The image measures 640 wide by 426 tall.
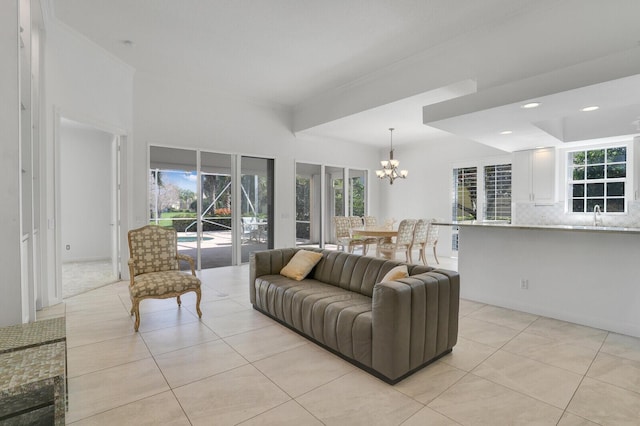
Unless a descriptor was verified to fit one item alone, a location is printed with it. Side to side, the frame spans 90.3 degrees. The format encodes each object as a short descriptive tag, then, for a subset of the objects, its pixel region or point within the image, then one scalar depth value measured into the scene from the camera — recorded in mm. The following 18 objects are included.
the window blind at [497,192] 6684
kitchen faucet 5375
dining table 5973
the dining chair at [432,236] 6625
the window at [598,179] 5293
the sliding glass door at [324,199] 7730
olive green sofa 2215
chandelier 6669
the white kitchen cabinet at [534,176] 5770
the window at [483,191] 6742
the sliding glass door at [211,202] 5684
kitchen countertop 3123
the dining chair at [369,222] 7499
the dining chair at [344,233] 6821
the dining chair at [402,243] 5888
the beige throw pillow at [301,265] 3635
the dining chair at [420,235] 6180
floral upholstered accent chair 3221
